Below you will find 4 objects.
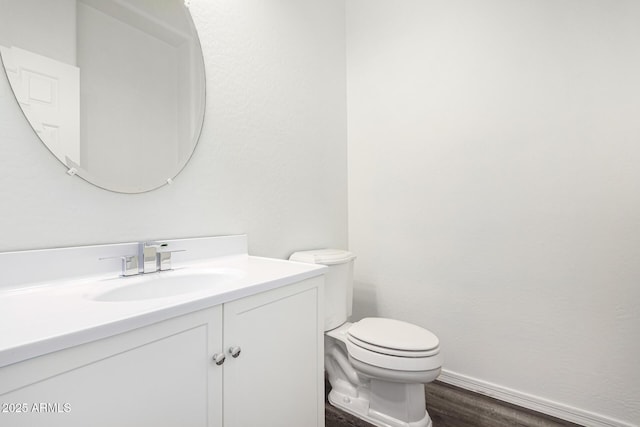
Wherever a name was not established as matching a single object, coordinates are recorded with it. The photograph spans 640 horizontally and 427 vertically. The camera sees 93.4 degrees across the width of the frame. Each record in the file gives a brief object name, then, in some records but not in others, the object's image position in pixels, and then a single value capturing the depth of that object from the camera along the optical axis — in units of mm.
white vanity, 523
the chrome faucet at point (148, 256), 1047
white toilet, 1303
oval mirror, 904
